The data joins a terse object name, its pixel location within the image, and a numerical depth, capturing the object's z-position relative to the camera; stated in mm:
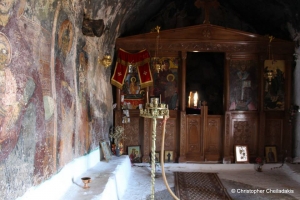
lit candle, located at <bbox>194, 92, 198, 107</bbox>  11039
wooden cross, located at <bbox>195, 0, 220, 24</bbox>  7891
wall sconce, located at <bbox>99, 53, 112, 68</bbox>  6523
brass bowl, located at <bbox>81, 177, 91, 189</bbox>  4396
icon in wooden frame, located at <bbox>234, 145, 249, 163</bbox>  8266
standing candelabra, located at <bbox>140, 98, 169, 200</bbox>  3746
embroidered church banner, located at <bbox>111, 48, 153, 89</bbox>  8164
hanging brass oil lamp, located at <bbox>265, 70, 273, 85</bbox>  7734
